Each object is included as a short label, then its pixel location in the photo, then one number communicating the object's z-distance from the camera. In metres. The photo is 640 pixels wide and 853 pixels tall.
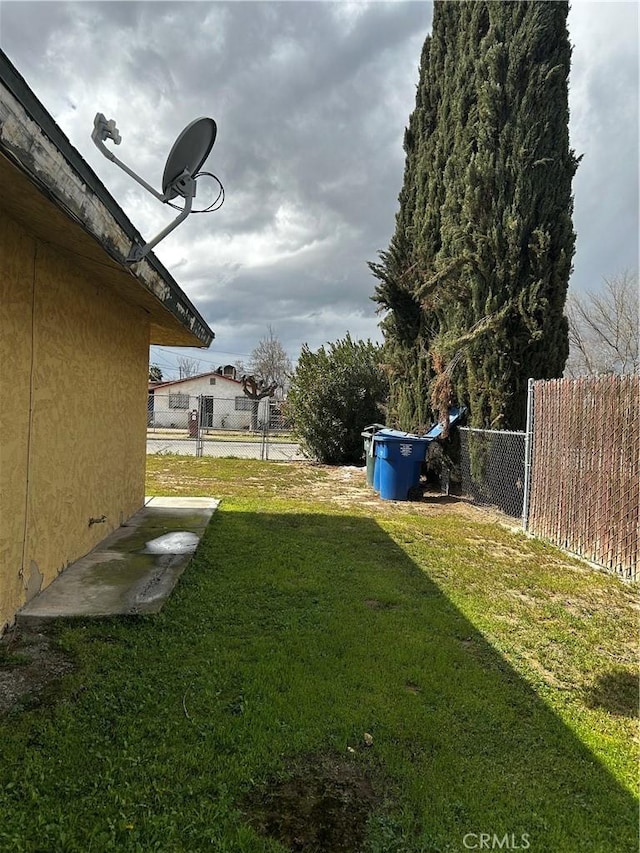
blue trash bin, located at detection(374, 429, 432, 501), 9.59
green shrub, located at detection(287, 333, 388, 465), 15.48
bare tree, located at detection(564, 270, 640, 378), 26.59
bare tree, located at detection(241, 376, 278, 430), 33.31
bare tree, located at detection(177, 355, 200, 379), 67.50
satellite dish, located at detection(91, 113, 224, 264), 3.64
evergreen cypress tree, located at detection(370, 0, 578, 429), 8.45
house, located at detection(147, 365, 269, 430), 37.81
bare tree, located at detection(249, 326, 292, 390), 50.49
